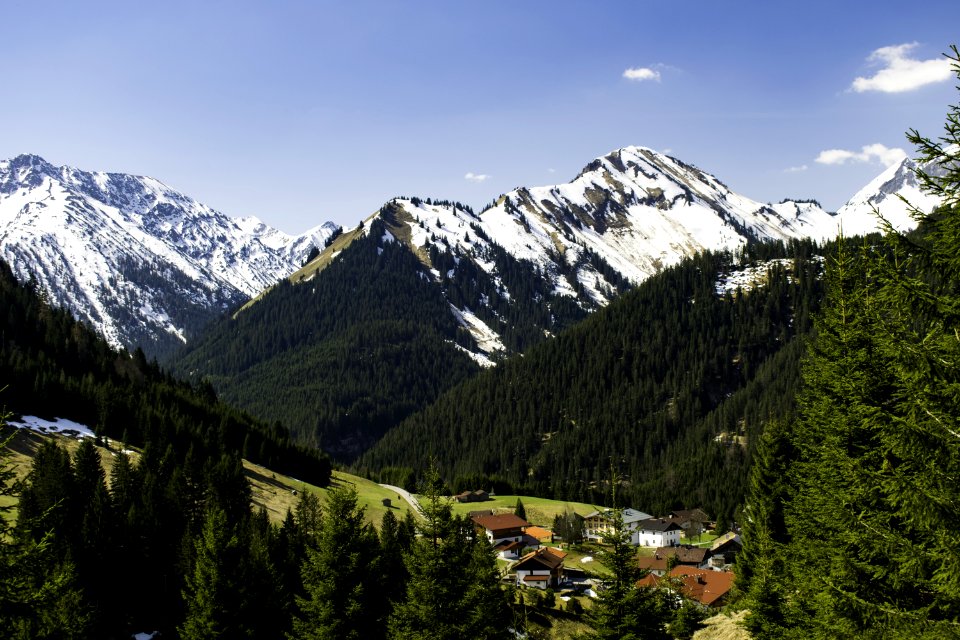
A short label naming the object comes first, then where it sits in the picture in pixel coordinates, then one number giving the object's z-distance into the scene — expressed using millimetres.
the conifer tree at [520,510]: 136250
